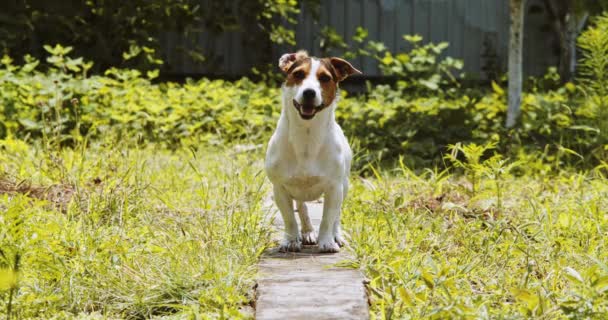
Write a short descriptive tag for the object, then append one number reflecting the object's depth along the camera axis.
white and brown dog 3.98
